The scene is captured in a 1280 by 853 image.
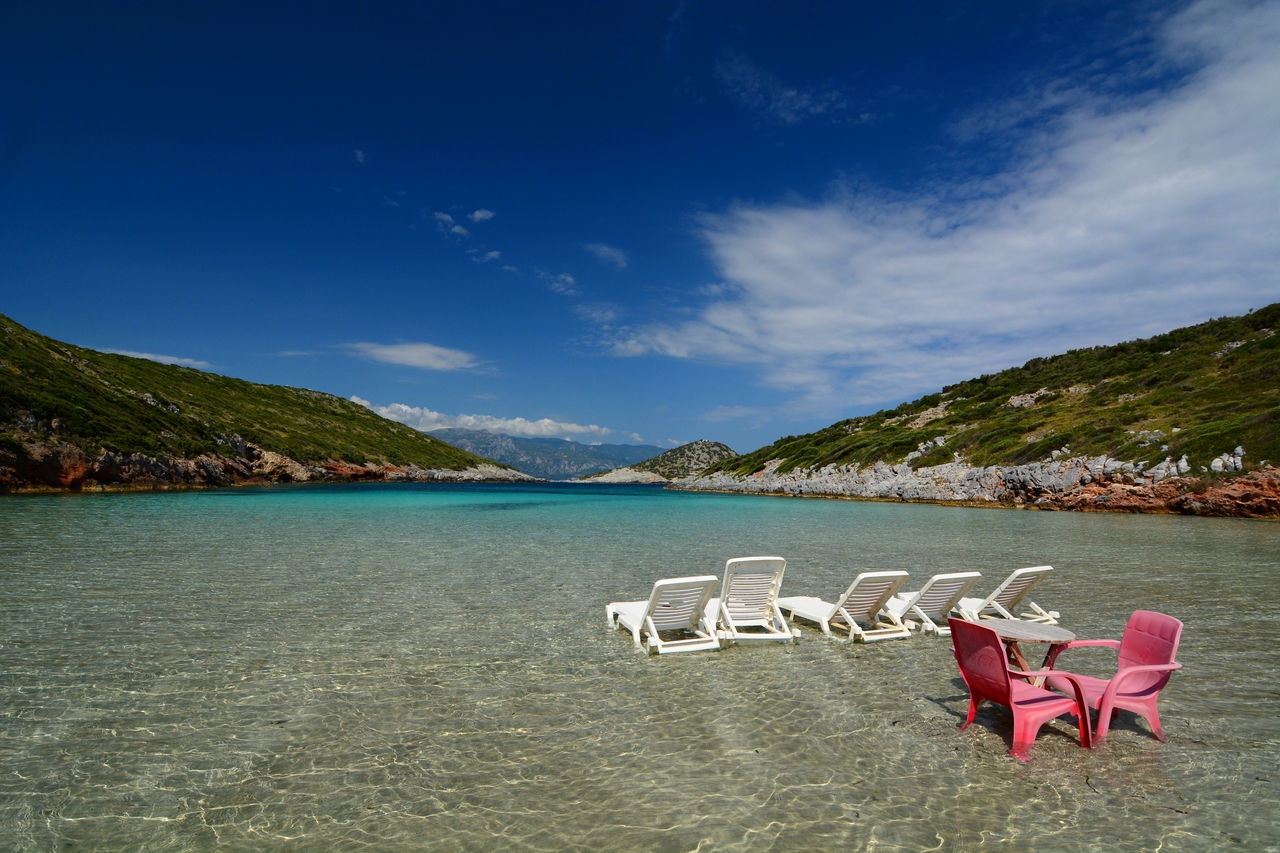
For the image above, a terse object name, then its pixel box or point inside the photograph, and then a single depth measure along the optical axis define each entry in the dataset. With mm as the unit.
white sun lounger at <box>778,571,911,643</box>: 9648
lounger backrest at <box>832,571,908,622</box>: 9633
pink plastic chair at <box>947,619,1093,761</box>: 5613
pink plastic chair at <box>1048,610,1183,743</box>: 5805
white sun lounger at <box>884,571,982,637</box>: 10109
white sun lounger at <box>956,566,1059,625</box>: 10203
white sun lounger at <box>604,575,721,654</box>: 8766
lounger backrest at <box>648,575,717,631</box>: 8664
